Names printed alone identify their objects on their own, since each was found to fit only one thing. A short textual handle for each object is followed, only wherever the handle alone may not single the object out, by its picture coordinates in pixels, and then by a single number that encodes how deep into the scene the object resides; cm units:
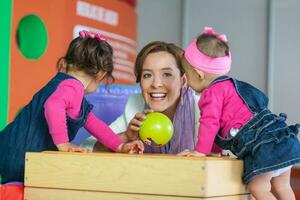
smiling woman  218
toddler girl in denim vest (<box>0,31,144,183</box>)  184
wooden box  158
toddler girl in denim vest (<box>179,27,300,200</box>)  174
